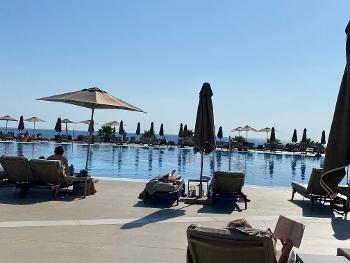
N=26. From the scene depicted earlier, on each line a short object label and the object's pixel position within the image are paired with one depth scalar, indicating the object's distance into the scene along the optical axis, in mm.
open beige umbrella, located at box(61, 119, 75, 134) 36403
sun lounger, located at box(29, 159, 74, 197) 8961
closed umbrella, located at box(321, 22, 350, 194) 3193
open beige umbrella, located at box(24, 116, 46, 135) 35375
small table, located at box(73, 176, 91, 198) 9359
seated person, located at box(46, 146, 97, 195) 9736
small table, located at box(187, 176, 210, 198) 10437
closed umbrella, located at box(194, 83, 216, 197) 9680
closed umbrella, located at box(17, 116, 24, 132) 35266
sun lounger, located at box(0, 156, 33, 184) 9023
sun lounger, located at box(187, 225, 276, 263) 3404
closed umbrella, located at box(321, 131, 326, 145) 34869
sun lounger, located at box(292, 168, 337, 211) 9211
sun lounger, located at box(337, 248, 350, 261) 3977
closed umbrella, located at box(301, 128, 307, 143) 36188
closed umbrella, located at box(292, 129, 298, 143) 36250
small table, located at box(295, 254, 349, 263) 3633
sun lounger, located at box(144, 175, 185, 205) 8892
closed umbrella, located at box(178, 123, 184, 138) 37425
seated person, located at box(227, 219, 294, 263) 3518
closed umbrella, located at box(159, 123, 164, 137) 38750
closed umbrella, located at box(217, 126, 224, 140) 34900
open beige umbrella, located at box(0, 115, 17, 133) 35031
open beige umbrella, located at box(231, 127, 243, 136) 32188
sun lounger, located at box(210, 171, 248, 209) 9062
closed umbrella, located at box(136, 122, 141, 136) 39812
